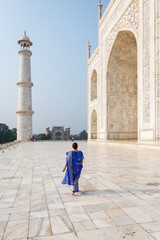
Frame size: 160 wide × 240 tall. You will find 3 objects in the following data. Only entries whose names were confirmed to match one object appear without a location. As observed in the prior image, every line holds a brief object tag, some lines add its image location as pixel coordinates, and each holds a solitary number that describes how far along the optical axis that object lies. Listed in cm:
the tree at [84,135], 9456
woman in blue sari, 345
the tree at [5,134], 5238
